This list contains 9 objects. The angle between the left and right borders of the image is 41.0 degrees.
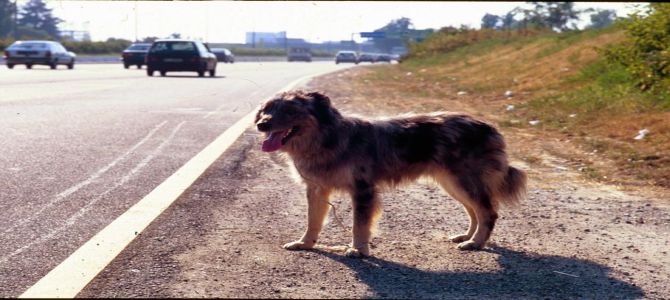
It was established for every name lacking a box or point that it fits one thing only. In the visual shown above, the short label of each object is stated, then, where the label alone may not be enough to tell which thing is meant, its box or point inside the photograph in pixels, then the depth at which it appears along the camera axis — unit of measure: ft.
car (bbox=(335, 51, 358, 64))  183.73
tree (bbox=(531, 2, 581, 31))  96.68
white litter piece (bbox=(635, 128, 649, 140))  39.12
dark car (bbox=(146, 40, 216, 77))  107.96
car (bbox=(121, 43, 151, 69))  147.74
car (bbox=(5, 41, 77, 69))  111.24
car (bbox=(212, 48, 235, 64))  135.03
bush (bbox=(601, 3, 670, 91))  52.75
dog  18.29
